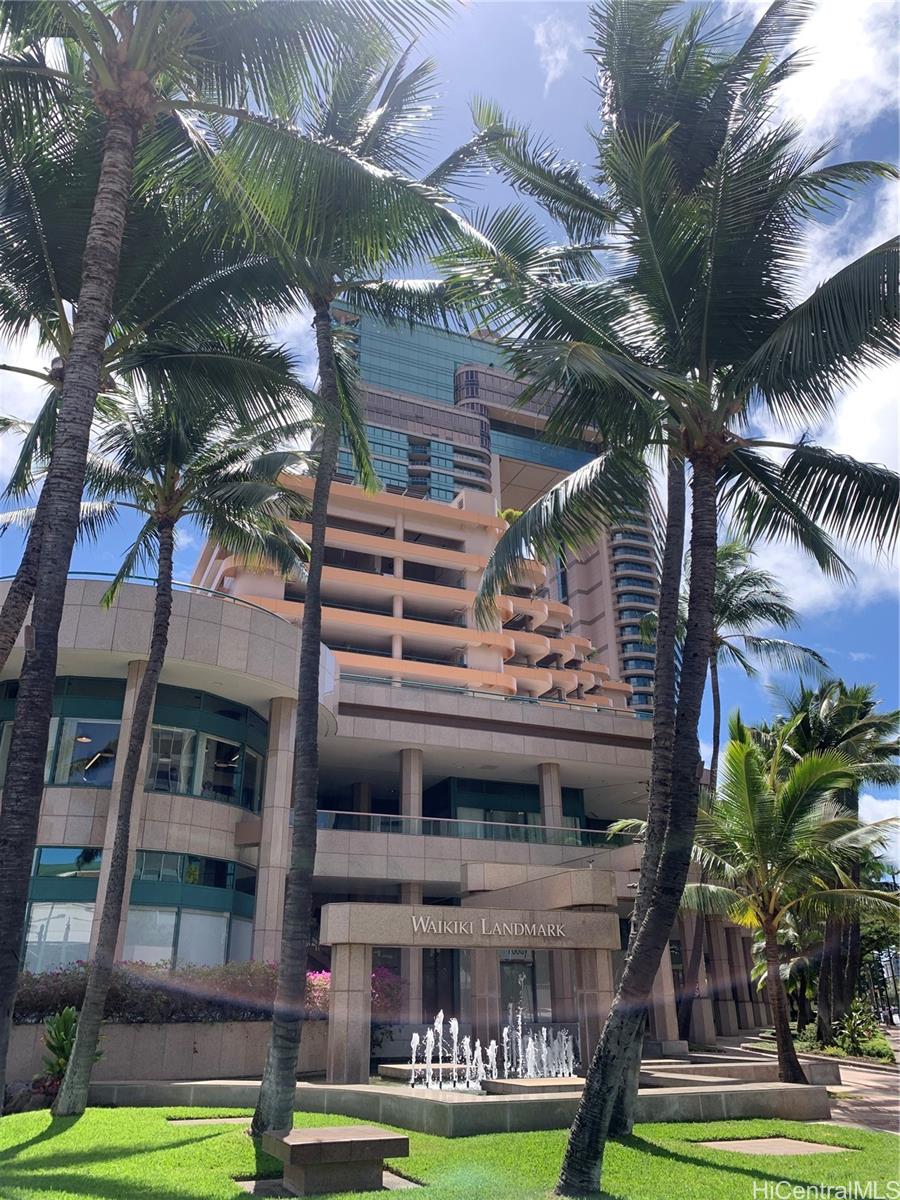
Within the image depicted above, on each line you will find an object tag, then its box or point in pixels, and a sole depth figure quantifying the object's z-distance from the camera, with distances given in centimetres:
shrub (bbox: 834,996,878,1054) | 3183
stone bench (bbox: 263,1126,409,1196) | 938
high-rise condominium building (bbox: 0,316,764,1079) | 2297
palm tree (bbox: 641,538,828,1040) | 3556
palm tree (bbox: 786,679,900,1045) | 3334
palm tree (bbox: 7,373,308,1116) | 1848
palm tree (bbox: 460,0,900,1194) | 1194
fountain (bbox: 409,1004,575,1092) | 2053
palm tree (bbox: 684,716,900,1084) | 1953
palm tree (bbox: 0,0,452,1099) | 996
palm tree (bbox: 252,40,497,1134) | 1187
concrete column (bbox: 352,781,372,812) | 4034
